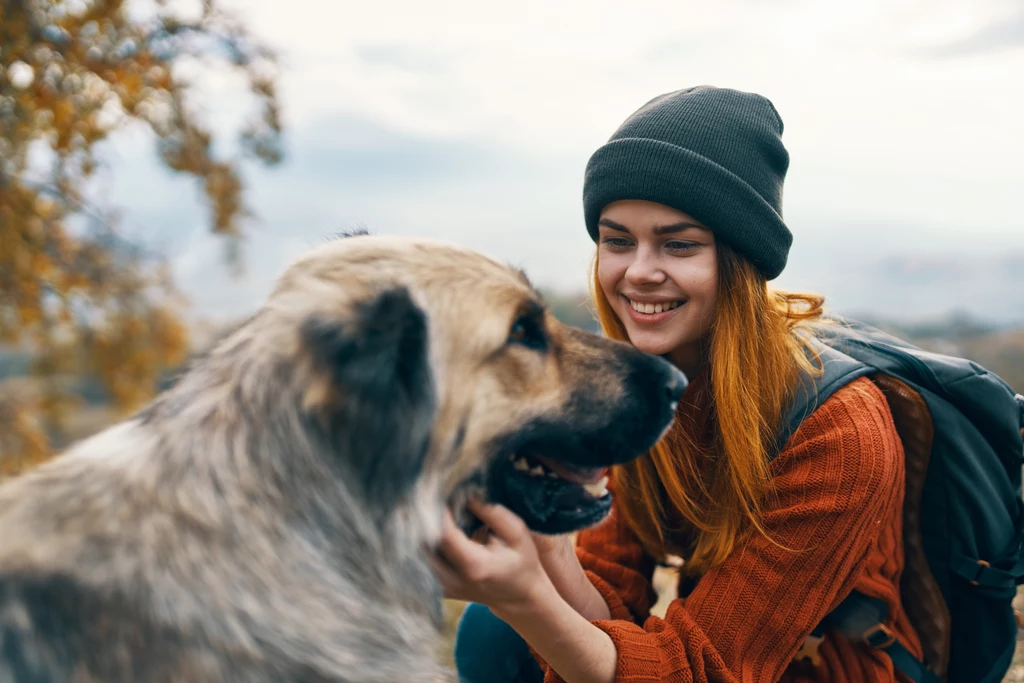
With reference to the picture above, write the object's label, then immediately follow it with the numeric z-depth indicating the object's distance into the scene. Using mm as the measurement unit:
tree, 5191
